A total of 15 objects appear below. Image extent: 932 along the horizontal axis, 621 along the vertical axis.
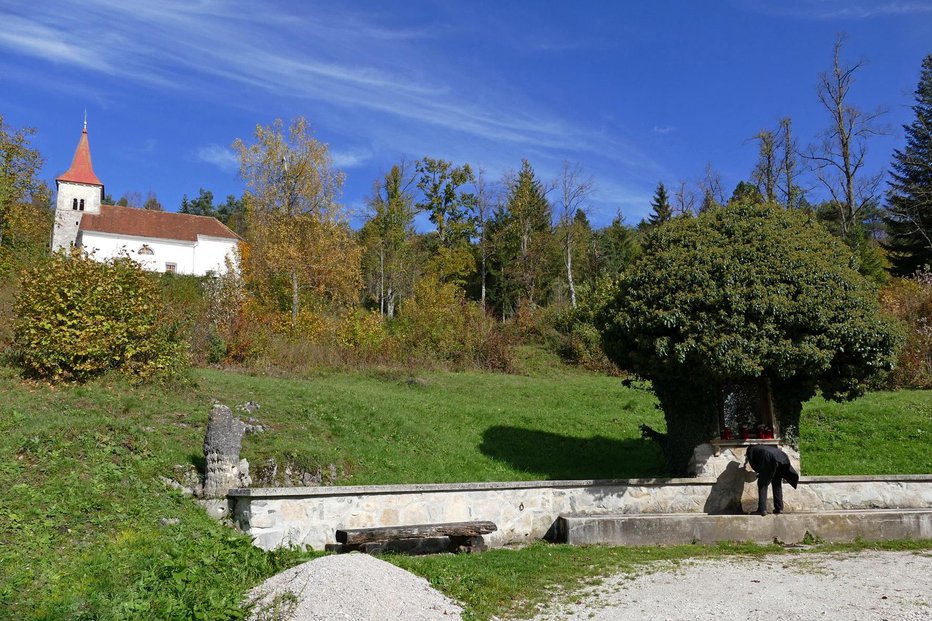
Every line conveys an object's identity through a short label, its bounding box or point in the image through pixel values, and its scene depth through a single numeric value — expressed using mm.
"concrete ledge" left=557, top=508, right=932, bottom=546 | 9766
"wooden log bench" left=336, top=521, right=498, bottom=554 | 8723
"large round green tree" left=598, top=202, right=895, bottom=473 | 10836
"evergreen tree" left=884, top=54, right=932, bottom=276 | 33656
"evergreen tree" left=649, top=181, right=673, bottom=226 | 48531
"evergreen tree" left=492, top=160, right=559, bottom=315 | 41375
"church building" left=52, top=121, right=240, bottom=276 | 48719
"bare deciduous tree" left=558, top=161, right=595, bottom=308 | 36375
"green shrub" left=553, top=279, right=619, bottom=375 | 28281
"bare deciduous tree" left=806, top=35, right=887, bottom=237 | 33750
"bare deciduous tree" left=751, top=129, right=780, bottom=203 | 36594
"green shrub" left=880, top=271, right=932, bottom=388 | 21922
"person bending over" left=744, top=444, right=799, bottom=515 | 10414
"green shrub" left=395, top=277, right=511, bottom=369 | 27000
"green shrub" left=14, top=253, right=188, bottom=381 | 13961
